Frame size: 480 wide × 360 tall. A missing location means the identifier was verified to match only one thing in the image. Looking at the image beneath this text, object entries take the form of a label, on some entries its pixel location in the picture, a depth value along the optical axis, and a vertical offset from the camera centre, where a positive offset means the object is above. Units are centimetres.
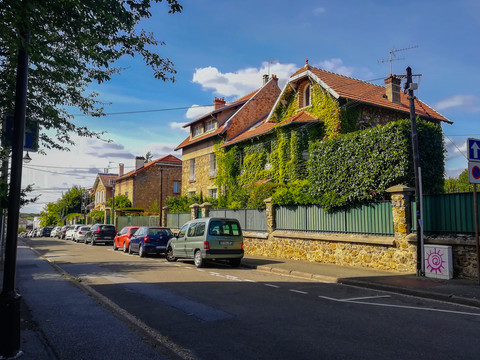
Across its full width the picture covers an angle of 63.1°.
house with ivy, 1352 +328
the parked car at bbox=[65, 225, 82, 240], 3980 -161
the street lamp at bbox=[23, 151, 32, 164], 1678 +253
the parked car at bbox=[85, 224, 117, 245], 3022 -132
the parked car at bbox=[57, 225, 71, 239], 4591 -169
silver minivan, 1417 -87
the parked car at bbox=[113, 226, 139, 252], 2188 -122
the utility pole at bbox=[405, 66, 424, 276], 1128 +171
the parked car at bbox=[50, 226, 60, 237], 5275 -199
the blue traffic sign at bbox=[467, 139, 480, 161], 956 +169
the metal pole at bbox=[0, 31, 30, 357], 436 -26
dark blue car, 1891 -112
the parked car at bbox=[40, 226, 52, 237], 5905 -217
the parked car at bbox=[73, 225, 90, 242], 3606 -150
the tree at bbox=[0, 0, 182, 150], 470 +275
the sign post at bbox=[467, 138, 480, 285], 940 +125
